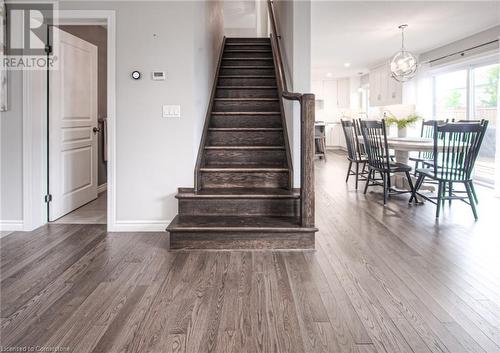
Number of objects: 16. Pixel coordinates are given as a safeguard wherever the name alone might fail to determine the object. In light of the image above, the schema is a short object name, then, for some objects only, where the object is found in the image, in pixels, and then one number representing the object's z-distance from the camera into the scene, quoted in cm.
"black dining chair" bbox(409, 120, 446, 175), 624
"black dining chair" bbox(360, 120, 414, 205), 513
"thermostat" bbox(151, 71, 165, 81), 382
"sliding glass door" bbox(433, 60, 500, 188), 673
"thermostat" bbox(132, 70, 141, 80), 380
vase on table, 588
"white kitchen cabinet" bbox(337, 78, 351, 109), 1320
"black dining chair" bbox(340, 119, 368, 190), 629
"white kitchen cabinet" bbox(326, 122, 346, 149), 1332
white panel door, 427
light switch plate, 384
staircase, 331
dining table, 495
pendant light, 614
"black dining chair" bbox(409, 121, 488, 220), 422
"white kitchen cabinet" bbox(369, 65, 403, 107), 944
